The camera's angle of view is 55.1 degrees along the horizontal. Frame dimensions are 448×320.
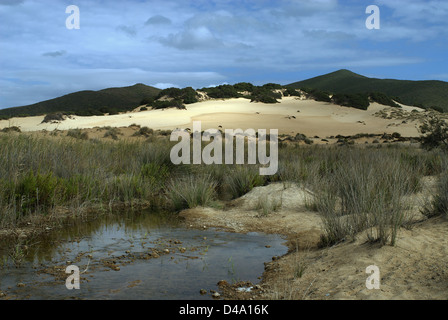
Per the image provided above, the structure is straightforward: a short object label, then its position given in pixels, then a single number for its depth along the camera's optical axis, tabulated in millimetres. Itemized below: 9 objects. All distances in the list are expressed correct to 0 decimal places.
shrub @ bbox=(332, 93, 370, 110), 46350
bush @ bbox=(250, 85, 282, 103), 49312
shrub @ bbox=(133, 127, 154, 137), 25967
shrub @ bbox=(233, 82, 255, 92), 60178
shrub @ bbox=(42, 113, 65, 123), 34969
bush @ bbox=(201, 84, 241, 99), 54688
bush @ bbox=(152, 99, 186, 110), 43719
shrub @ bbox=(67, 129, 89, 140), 19766
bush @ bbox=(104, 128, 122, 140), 23078
